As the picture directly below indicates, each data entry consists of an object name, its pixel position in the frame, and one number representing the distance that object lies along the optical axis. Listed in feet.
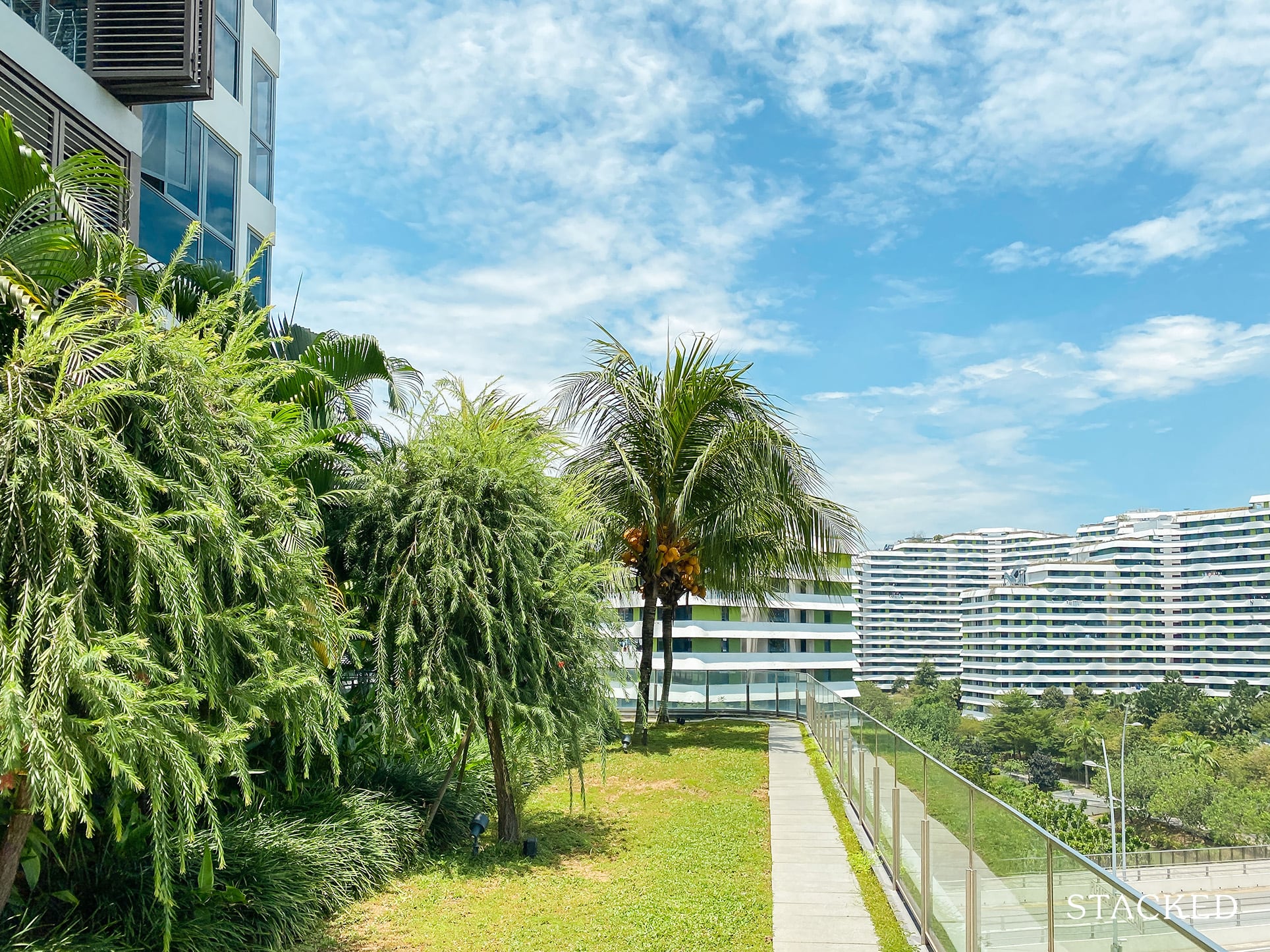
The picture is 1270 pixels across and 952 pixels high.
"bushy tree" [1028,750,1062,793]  279.63
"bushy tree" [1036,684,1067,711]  374.67
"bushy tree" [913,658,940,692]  524.52
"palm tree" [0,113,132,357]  17.54
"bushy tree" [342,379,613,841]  28.53
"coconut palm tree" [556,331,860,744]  59.88
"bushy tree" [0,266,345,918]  14.02
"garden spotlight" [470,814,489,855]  30.86
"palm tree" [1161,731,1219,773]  241.35
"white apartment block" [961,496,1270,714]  544.62
